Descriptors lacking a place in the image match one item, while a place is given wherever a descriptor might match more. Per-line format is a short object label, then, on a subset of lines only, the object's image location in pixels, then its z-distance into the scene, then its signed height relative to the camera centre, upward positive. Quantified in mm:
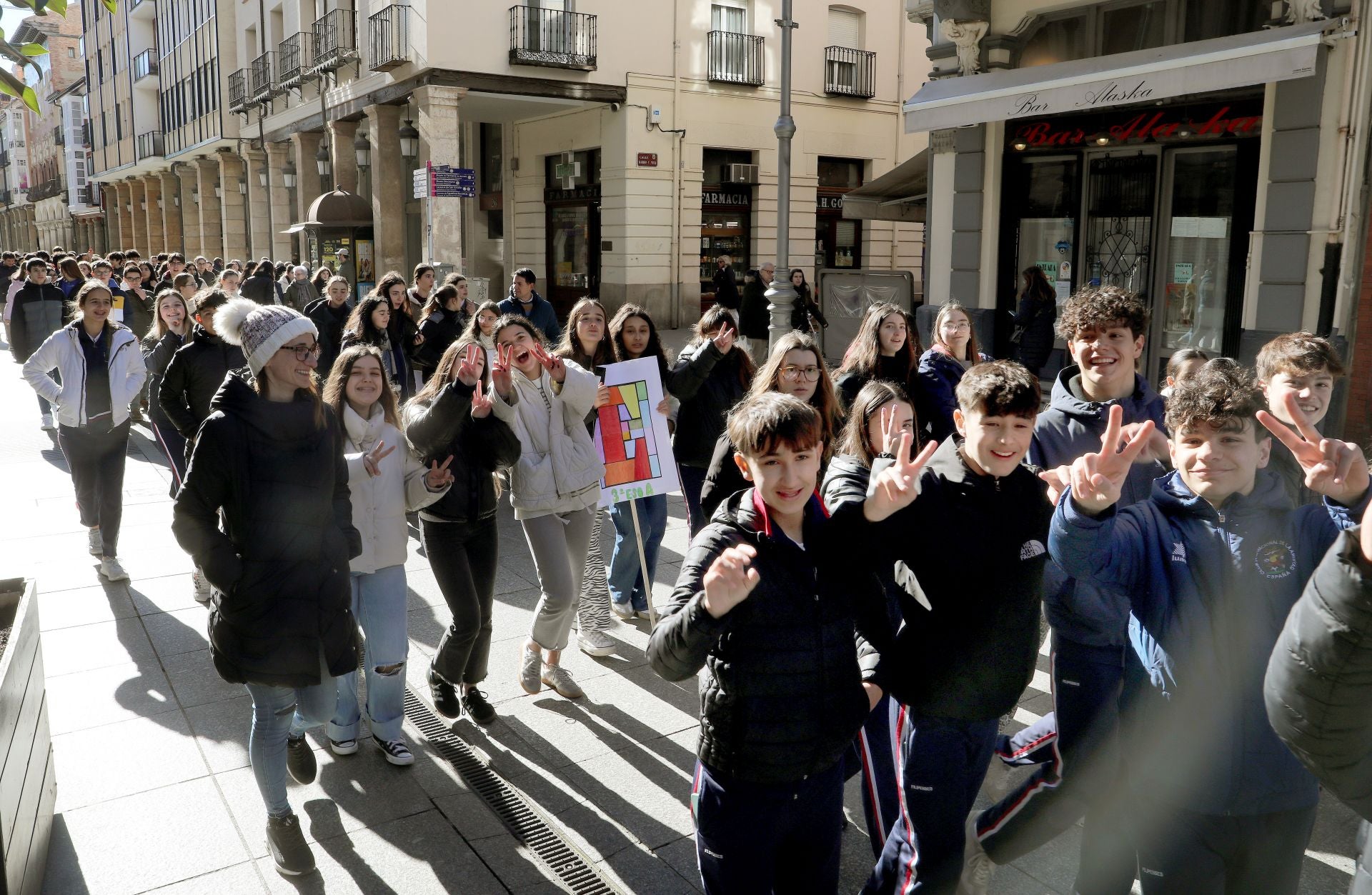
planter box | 3072 -1570
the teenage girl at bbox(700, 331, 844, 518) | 4727 -462
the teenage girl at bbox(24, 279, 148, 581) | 7148 -903
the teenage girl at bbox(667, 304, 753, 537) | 6059 -710
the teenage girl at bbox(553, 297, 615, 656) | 6027 -497
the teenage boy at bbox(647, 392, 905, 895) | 2680 -1006
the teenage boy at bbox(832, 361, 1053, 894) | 2910 -921
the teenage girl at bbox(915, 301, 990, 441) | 5574 -522
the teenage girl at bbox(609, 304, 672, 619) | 6367 -1512
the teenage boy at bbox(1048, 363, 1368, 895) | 2529 -796
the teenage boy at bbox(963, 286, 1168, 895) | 3203 -1188
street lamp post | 11898 +632
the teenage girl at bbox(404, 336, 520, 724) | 4664 -1092
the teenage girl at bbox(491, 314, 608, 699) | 5141 -971
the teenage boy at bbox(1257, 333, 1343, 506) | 3729 -350
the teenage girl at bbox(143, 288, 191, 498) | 7402 -610
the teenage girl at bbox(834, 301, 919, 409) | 5566 -427
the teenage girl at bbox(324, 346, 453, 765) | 4523 -1117
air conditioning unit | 24453 +2282
